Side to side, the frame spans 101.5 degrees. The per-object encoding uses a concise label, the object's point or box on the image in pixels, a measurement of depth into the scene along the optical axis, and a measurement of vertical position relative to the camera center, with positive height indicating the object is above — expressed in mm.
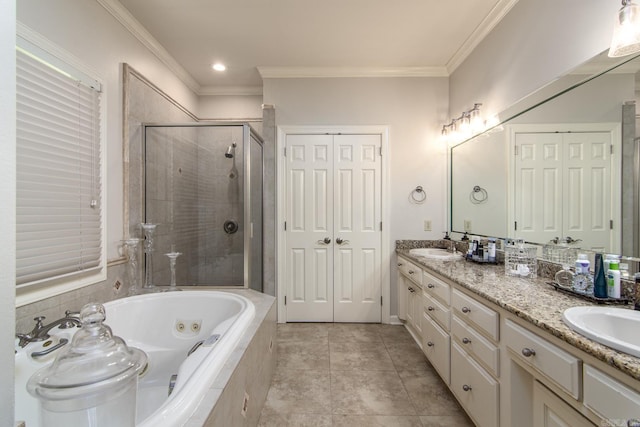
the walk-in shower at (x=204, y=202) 2352 +91
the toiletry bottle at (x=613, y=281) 1086 -287
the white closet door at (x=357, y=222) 2881 -114
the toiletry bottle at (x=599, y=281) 1108 -296
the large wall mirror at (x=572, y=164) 1172 +277
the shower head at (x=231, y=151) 2477 +577
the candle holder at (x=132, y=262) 1982 -389
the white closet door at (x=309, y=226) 2877 -158
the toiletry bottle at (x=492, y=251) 1953 -294
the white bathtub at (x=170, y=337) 1081 -702
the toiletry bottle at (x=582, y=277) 1193 -302
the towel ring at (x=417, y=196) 2883 +175
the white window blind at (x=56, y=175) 1283 +202
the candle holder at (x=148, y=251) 2154 -335
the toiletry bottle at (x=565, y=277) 1312 -333
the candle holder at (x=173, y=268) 2132 -479
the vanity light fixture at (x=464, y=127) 2328 +831
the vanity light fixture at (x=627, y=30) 1073 +769
